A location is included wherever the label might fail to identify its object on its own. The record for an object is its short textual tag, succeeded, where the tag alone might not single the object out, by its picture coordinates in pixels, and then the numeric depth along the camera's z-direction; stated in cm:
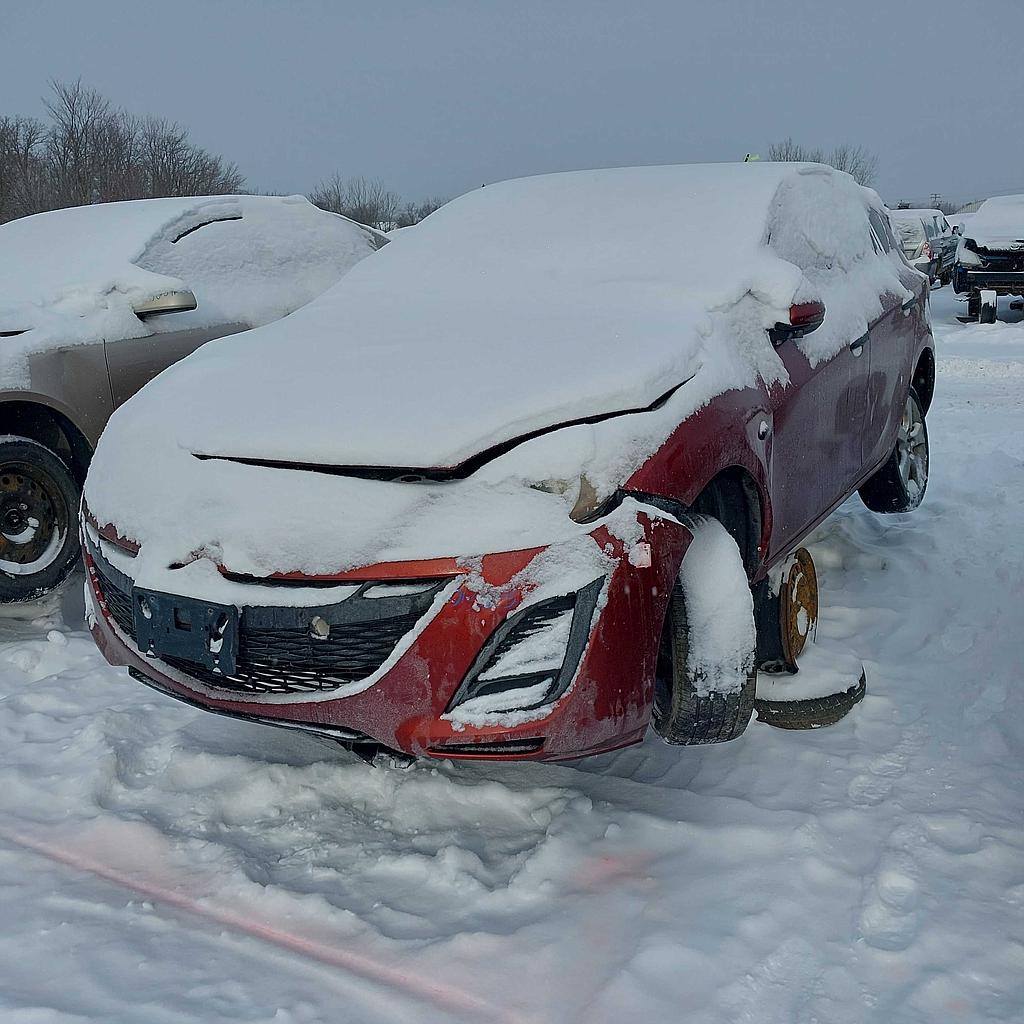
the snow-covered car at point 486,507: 204
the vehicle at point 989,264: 1294
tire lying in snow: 295
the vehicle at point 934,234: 1751
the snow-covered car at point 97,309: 383
